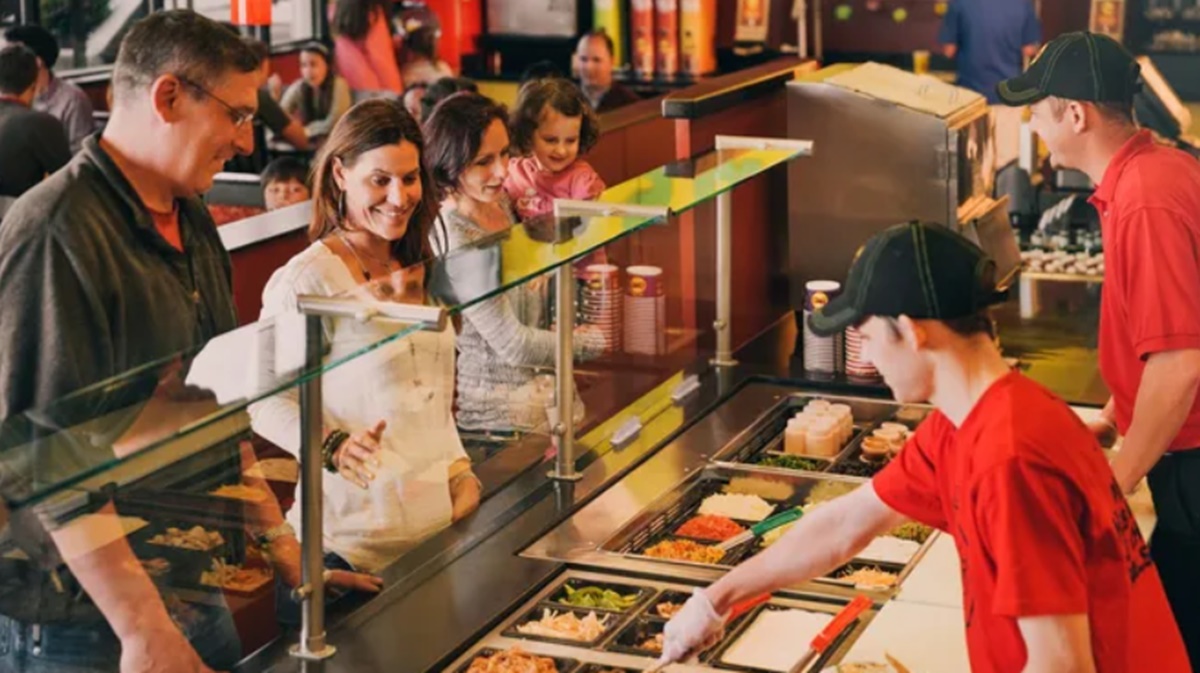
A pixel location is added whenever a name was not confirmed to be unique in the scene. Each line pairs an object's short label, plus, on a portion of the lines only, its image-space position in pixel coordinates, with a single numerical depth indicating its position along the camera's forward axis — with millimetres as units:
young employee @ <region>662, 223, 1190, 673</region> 2262
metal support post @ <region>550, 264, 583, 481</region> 3789
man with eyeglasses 2662
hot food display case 2369
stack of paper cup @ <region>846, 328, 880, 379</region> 4859
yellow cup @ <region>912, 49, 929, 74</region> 10367
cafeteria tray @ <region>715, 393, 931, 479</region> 4246
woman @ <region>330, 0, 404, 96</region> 10125
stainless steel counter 3047
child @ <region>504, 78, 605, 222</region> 4941
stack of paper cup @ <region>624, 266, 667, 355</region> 4480
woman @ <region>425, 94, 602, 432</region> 3195
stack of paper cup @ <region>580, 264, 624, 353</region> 4156
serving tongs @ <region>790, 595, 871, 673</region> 3018
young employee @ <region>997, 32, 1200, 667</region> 3508
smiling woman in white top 3053
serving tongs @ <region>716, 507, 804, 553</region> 3717
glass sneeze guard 2264
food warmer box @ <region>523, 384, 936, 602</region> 3525
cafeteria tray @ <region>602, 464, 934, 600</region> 3602
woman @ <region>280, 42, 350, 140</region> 9727
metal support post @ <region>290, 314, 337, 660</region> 2848
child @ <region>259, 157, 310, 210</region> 7074
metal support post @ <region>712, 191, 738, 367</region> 4848
